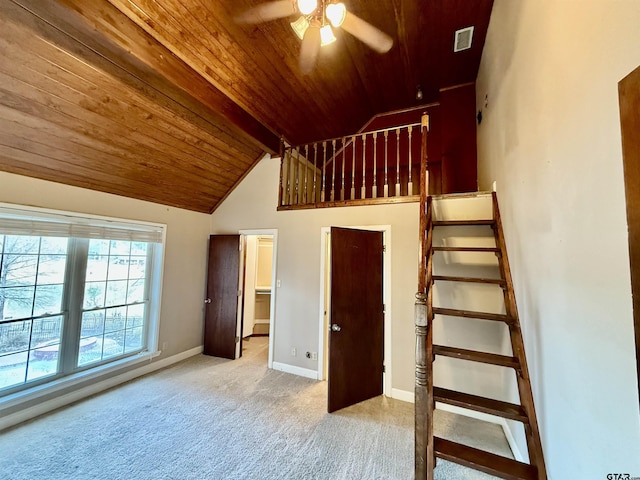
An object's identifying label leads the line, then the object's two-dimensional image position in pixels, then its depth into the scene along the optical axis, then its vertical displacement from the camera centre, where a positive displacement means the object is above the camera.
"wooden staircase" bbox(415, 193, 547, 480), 1.50 -0.89
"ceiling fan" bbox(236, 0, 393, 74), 1.86 +1.81
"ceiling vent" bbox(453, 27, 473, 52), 3.04 +2.73
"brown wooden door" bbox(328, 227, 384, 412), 2.98 -0.67
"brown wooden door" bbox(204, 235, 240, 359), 4.34 -0.64
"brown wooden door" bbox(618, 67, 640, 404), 0.82 +0.32
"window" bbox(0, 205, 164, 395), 2.66 -0.42
